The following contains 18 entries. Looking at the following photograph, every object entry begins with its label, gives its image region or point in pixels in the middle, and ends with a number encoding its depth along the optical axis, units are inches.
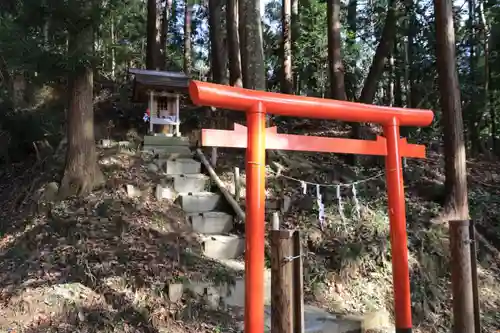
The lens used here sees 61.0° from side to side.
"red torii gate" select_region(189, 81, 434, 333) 126.8
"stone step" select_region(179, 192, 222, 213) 294.5
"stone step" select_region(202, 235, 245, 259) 258.2
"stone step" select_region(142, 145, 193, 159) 371.2
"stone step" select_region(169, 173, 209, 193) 321.4
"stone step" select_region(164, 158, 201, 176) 345.4
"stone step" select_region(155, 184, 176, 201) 300.0
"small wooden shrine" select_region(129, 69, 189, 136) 446.6
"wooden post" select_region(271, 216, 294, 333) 118.6
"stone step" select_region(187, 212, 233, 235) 279.6
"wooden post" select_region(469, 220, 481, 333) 154.9
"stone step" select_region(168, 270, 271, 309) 207.2
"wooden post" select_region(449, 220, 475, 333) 153.2
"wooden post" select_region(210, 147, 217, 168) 357.5
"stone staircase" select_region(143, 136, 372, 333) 213.2
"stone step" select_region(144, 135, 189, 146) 408.8
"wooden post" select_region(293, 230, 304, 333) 120.8
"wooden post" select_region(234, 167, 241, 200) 306.0
